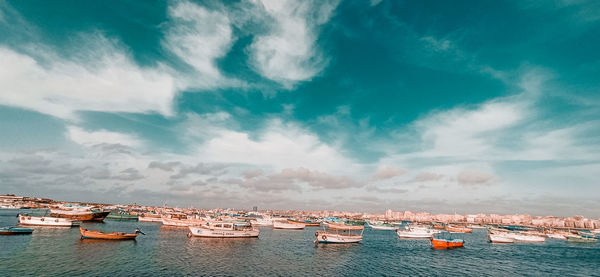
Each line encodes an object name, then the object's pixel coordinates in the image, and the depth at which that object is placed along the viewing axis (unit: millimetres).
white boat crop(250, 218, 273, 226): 123900
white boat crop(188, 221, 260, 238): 60719
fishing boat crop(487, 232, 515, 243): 88875
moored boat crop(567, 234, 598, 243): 106100
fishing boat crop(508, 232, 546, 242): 94688
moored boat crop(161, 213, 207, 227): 88700
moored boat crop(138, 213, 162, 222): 114562
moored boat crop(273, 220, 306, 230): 108938
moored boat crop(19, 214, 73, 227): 68500
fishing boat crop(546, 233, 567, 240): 120662
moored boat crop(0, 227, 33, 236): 51625
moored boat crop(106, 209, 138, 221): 117875
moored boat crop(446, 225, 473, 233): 141900
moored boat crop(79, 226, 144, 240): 48562
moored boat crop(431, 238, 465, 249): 64250
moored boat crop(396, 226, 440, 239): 90375
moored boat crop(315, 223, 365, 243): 60191
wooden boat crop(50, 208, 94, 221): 89500
